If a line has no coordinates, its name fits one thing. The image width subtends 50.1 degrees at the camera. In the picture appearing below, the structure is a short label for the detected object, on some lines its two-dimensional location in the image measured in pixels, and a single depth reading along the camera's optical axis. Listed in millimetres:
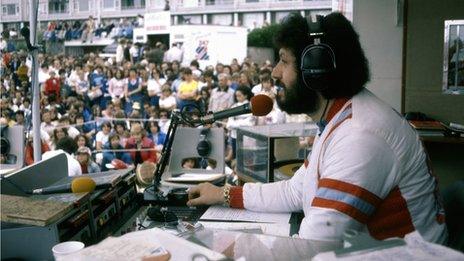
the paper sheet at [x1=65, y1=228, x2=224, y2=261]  774
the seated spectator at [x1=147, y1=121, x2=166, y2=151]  6555
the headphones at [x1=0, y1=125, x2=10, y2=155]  3471
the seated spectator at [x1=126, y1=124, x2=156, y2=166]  6207
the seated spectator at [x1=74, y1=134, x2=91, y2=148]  6262
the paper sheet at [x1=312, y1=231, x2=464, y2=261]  688
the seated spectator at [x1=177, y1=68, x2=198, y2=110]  8060
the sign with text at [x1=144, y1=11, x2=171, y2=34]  16078
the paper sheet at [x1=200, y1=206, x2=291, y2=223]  1607
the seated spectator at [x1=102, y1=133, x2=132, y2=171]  6266
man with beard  1180
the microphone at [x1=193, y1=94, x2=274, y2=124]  1636
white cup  1098
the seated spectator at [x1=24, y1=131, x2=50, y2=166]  5393
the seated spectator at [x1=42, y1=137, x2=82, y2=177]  5184
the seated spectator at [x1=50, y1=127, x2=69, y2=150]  6363
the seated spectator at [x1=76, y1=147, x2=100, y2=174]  5312
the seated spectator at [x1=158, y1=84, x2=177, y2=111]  8125
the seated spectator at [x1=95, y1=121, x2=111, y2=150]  6762
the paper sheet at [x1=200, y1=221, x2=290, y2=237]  1479
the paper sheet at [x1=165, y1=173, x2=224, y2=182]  2568
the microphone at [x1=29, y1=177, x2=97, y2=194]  1450
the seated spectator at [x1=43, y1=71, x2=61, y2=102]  9812
